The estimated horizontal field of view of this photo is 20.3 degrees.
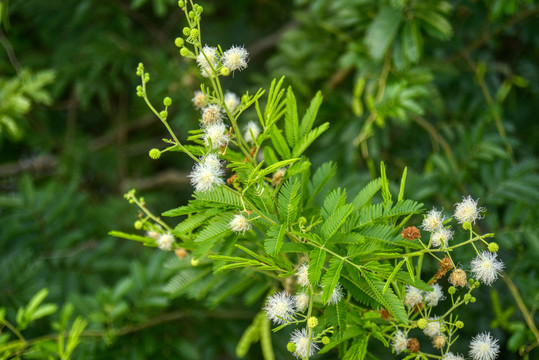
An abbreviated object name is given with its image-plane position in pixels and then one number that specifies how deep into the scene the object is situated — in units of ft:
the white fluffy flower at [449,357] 2.67
